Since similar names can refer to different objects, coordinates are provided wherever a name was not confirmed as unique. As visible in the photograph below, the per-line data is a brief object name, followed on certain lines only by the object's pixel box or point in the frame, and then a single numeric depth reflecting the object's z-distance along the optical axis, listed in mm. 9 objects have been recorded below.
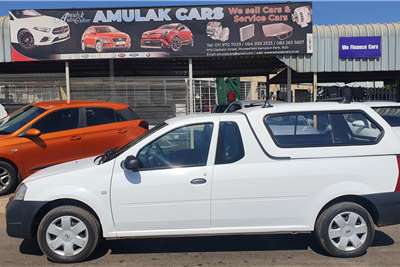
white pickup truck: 5246
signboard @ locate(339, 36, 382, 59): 16953
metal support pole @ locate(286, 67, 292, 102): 18344
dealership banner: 15977
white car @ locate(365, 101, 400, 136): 9742
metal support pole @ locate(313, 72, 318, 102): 17297
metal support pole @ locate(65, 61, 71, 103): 15855
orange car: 8828
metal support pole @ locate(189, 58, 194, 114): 15117
